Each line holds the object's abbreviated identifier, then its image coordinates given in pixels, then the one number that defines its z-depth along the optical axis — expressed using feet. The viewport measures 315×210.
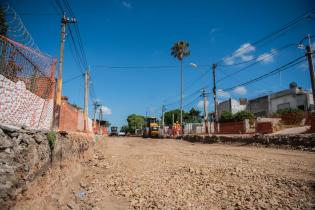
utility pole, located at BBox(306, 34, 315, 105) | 47.65
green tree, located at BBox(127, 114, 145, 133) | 345.10
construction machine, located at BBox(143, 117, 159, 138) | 116.37
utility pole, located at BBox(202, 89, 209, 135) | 89.69
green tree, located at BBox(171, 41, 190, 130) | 131.23
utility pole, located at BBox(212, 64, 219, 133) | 85.48
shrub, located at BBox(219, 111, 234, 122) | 127.34
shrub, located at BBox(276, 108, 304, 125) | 77.71
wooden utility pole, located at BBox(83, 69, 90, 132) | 72.89
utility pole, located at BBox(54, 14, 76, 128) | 29.98
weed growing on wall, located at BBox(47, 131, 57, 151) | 16.52
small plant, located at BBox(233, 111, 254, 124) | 115.28
